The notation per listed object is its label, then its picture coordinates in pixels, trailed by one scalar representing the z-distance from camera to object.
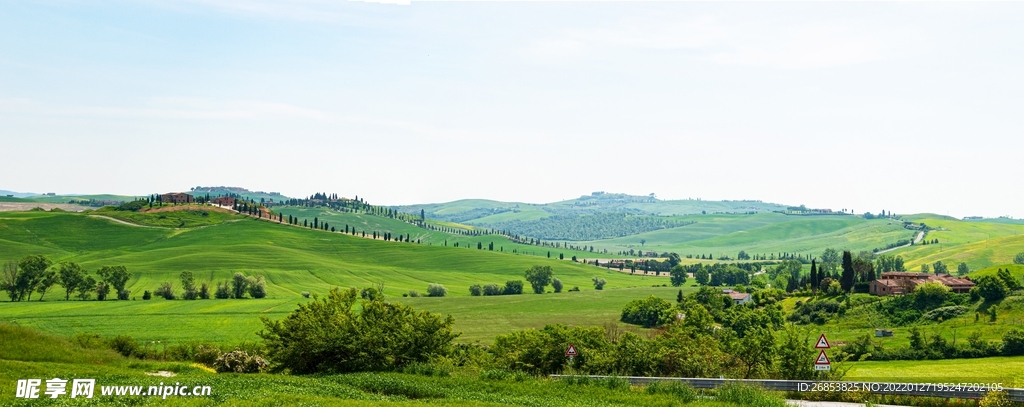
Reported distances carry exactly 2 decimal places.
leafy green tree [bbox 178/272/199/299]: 161.50
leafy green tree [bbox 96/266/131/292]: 156.38
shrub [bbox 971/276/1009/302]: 111.62
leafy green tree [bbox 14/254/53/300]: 147.25
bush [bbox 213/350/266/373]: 47.78
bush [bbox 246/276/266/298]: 170.12
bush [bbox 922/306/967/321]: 108.00
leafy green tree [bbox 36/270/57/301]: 150.25
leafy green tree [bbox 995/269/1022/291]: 114.31
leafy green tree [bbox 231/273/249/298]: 168.88
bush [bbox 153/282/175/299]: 159.00
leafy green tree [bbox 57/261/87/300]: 151.50
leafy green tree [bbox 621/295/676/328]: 132.50
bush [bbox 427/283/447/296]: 188.75
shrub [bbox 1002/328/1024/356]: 81.12
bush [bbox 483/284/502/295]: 197.00
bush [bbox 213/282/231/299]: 165.12
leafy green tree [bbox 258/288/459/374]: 43.34
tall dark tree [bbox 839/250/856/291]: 140.25
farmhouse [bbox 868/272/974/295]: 126.25
